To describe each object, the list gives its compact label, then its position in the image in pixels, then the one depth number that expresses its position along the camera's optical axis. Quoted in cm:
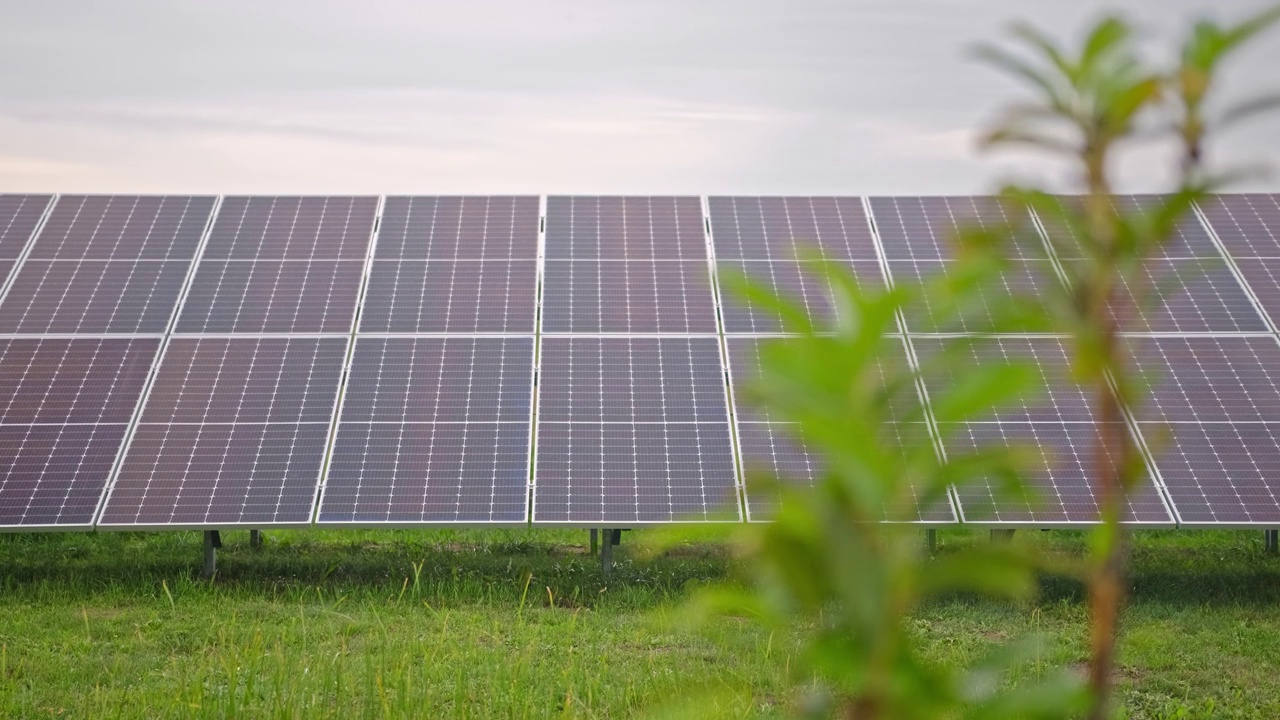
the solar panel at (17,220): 1347
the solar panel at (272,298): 1227
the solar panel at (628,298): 1232
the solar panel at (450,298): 1232
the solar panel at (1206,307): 1251
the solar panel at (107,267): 1232
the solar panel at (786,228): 1312
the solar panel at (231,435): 1023
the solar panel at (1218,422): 1055
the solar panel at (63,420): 1031
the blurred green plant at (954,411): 121
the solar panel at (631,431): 1030
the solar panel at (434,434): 1027
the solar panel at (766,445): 1029
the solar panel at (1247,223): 1377
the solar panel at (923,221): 1323
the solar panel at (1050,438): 1026
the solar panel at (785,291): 1235
